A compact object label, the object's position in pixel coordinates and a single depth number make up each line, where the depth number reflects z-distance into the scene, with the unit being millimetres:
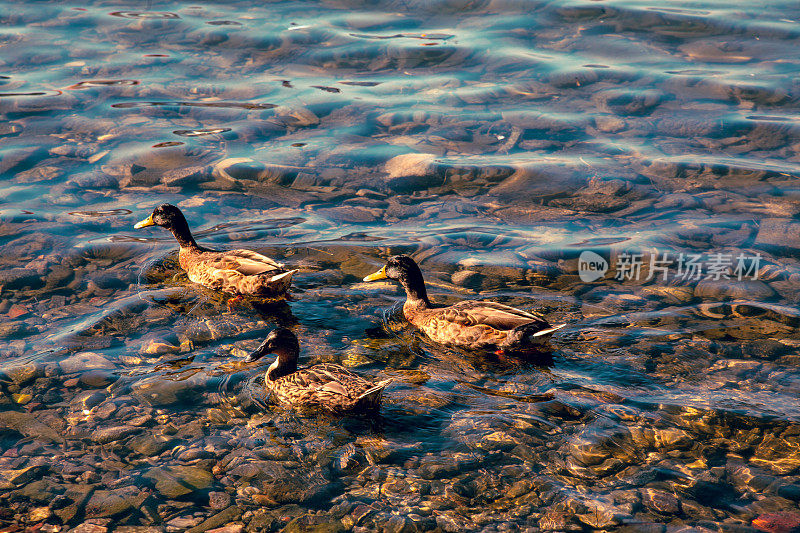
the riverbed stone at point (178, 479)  12437
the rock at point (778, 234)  20141
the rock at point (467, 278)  19120
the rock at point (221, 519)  11775
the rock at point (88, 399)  14523
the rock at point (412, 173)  24234
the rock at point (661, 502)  11766
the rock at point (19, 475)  12656
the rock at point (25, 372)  15227
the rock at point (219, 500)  12148
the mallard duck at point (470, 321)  15852
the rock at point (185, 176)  24656
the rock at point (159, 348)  16187
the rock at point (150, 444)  13320
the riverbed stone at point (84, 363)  15570
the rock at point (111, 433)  13617
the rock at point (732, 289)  17922
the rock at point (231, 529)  11695
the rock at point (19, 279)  18828
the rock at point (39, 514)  11945
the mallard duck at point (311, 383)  13867
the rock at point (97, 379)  15086
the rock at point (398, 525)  11625
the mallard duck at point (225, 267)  18328
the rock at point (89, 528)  11766
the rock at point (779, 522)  11375
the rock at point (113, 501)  12094
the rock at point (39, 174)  24531
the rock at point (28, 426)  13727
